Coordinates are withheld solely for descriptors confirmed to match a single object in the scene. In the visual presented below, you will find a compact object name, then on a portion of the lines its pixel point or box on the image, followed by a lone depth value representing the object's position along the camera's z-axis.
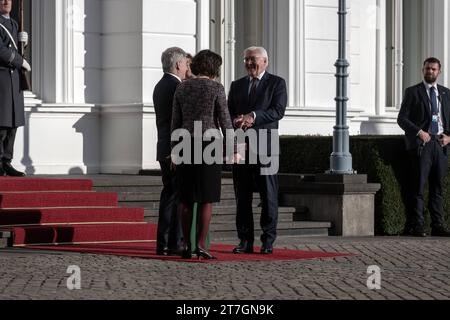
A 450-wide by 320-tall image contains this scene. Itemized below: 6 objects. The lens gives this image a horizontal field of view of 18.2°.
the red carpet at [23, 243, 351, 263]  12.76
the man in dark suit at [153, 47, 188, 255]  13.09
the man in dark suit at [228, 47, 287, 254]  13.38
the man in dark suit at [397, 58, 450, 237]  16.55
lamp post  16.52
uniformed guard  15.72
